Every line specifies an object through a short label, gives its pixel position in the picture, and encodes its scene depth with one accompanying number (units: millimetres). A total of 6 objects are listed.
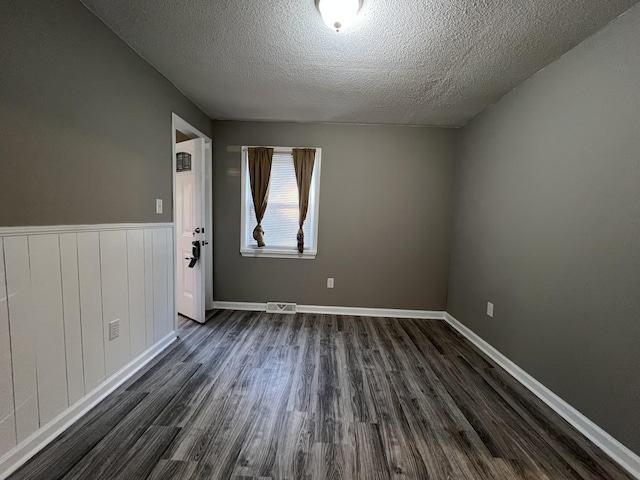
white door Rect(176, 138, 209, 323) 2688
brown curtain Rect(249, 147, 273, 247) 3062
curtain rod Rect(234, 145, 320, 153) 3090
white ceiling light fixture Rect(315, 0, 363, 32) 1297
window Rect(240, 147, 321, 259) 3139
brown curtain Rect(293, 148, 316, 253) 3055
